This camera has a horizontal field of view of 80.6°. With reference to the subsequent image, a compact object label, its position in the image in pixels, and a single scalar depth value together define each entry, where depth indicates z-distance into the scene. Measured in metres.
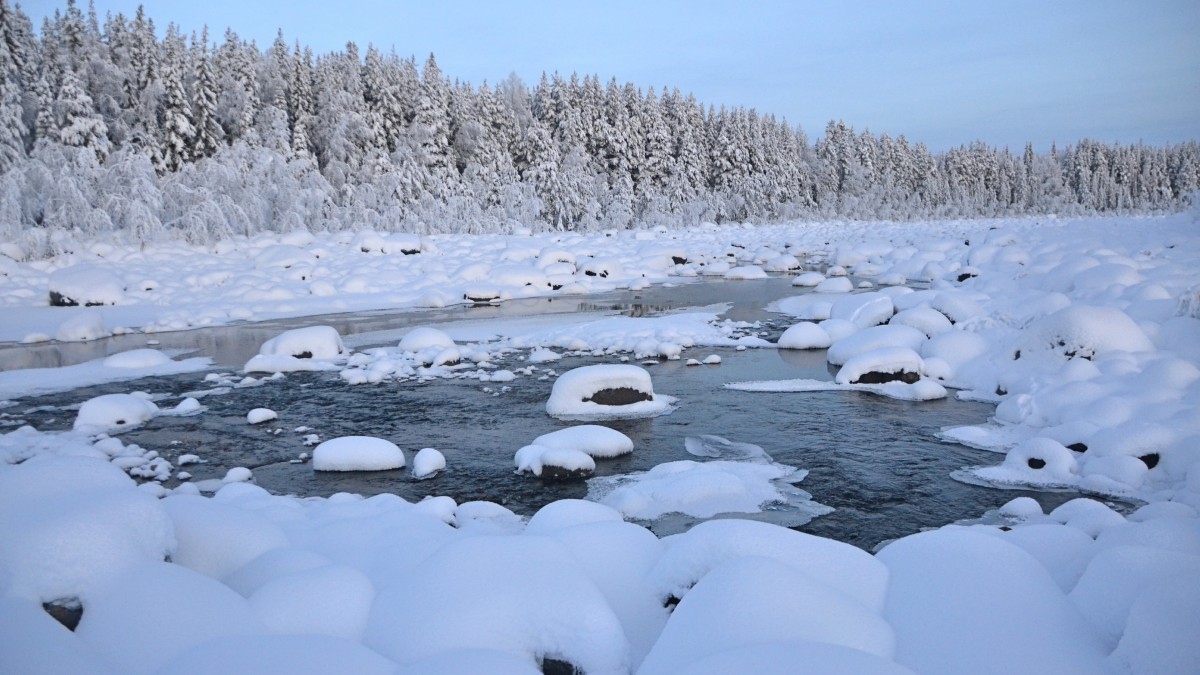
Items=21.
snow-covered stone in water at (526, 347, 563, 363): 12.25
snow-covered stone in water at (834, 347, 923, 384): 10.14
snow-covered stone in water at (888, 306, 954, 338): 12.08
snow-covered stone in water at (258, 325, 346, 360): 12.50
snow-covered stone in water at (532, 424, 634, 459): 7.29
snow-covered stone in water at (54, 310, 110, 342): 14.95
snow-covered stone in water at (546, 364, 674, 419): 8.97
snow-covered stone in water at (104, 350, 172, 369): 11.97
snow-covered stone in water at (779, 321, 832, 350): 12.80
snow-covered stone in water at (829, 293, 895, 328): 13.62
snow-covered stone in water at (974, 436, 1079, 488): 6.44
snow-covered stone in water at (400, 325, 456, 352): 13.01
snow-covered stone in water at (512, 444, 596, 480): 6.79
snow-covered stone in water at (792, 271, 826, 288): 23.33
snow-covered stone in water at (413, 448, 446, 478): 6.94
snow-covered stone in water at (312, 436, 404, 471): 7.05
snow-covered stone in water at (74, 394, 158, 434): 8.49
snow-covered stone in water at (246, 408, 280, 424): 8.79
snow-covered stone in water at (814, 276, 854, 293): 20.73
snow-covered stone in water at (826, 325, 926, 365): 11.20
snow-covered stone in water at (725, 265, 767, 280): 26.33
